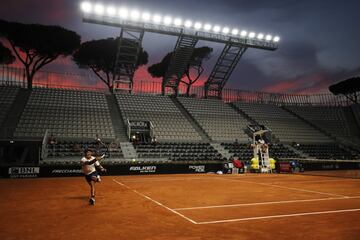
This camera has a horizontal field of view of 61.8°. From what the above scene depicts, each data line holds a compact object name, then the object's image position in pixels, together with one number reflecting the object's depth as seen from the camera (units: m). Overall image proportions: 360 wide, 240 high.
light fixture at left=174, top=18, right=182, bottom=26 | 37.19
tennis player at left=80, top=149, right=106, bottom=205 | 11.90
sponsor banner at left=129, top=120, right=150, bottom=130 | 35.12
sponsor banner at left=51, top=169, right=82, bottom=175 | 25.09
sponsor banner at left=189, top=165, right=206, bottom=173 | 29.26
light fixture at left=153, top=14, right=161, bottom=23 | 35.99
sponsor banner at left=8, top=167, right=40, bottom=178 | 23.66
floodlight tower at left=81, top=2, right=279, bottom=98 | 35.03
